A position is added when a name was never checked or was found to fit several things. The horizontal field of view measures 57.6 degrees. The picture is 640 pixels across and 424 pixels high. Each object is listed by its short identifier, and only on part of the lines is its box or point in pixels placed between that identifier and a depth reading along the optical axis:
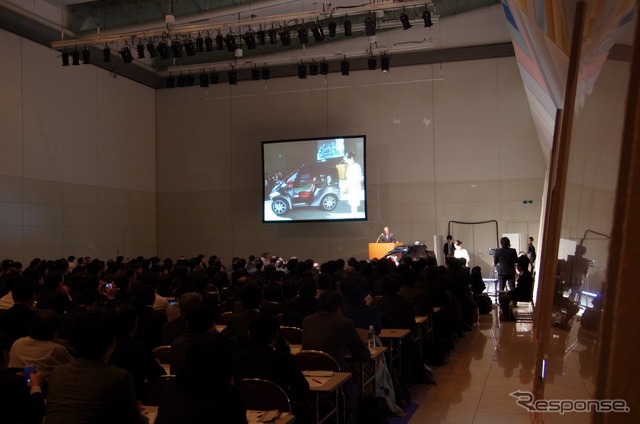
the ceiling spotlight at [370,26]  12.09
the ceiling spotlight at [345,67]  15.48
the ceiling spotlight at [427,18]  12.10
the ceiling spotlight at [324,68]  15.41
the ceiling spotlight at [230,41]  13.07
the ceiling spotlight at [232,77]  16.31
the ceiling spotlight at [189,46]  13.30
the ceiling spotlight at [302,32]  12.57
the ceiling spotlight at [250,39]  13.12
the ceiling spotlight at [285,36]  12.84
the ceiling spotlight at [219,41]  13.17
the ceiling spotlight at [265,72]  16.50
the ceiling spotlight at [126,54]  13.74
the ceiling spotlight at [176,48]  13.18
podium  15.95
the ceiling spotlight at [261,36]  12.93
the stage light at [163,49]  13.23
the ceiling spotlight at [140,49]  13.19
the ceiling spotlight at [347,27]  12.65
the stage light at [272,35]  12.88
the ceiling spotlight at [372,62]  14.59
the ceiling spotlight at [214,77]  16.58
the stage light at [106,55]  13.87
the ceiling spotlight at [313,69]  15.42
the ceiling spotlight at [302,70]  15.52
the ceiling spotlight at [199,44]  13.10
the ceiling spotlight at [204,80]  16.59
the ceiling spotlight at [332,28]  12.40
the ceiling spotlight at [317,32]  12.59
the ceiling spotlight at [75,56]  13.84
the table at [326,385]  3.77
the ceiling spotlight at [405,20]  12.14
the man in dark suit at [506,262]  12.77
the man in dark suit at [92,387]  2.46
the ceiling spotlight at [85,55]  13.77
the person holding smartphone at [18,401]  2.68
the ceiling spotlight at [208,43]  13.13
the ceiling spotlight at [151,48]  13.58
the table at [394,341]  5.75
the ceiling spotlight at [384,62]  14.58
